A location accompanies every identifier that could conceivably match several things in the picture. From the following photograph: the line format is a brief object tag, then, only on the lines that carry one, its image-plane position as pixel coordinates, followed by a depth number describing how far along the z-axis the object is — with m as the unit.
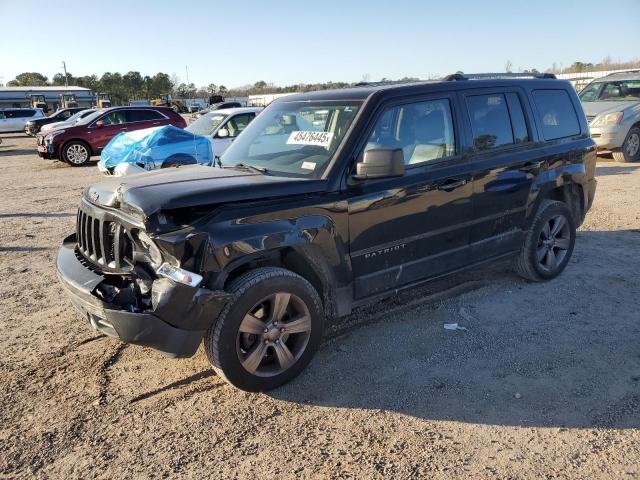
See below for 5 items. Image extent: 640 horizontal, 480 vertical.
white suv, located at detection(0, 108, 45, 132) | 31.32
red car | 16.23
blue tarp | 9.41
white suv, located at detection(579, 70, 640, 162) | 11.99
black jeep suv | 3.06
